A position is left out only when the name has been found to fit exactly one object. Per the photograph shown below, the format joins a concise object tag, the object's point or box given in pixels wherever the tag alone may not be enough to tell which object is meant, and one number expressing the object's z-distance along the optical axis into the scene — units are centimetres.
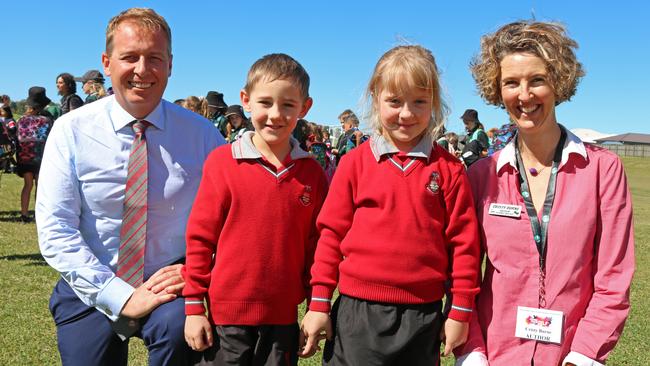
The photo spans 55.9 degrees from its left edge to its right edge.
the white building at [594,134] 11096
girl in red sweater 223
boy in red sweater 234
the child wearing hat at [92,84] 792
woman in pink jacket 214
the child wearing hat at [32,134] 935
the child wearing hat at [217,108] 1015
